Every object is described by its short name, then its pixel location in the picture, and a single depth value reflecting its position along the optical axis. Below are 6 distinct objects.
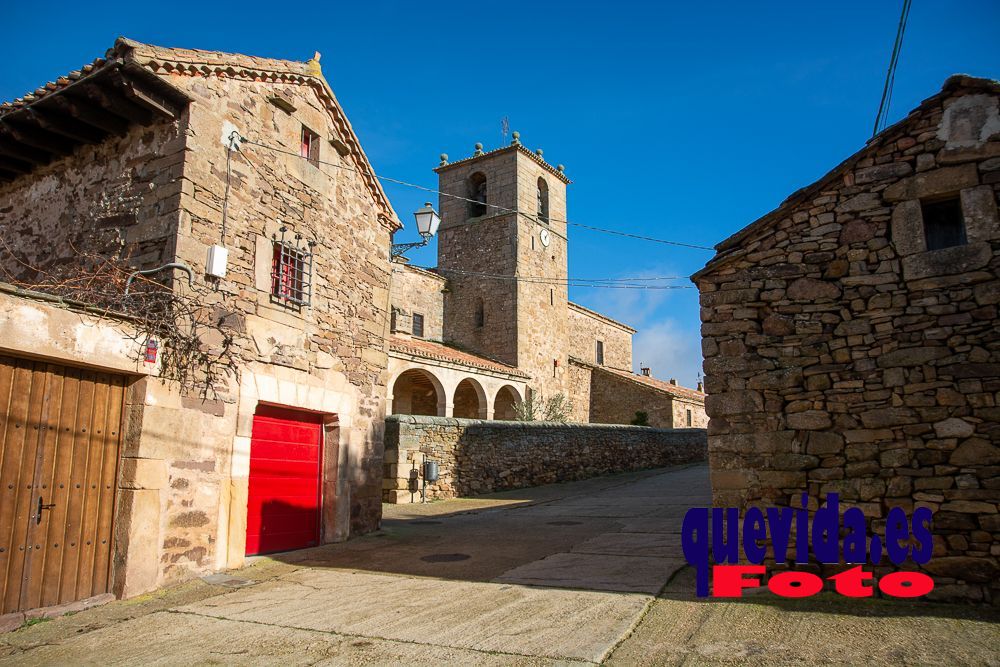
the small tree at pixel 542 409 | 24.33
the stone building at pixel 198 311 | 5.64
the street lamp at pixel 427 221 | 11.36
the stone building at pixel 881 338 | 5.42
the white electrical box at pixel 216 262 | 7.18
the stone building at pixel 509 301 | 26.95
